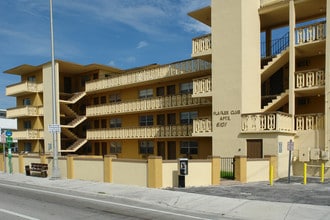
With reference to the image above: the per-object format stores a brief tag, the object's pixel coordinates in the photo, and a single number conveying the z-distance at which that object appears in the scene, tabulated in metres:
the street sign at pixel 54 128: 20.84
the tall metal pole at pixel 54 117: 20.94
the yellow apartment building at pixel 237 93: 21.31
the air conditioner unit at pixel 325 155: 20.11
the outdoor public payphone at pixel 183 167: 16.30
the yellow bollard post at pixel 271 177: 17.95
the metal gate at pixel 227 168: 20.68
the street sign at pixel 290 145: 18.27
